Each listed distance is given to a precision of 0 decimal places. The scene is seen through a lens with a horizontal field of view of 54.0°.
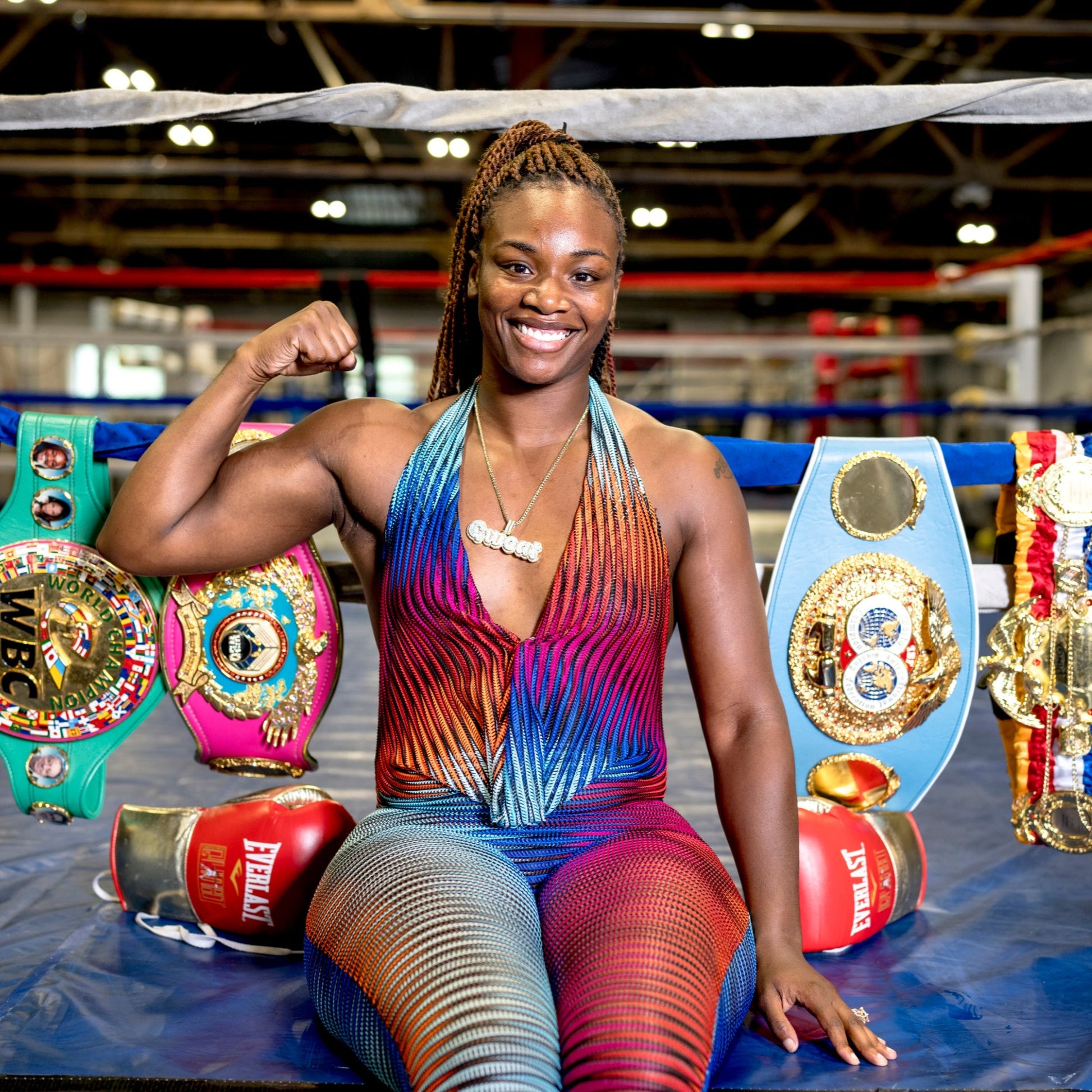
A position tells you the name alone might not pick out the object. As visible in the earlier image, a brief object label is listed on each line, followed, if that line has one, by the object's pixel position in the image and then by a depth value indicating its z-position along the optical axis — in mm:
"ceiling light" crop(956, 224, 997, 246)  11539
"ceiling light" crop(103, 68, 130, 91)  6508
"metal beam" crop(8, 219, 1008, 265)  11164
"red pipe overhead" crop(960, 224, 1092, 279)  5430
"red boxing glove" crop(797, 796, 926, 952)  1415
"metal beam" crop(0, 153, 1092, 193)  7020
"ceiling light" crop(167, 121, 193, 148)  7835
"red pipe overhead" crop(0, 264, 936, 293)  5570
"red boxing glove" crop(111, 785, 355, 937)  1408
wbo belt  1544
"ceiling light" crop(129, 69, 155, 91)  6879
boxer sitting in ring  1064
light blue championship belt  1544
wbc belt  1539
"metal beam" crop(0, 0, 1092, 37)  5250
